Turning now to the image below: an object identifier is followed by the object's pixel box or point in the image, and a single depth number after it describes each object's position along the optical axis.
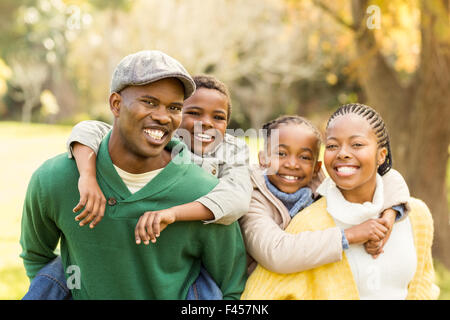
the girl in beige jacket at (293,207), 2.33
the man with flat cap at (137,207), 2.23
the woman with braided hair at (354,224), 2.42
